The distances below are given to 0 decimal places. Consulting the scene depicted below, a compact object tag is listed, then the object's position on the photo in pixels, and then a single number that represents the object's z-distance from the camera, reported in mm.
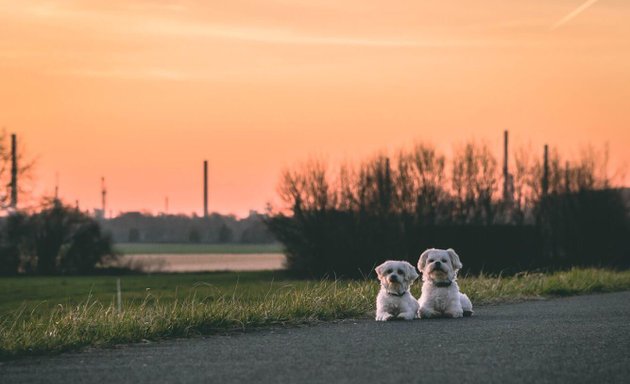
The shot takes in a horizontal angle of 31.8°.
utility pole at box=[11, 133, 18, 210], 50681
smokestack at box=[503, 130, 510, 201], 42962
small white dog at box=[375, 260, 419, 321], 13531
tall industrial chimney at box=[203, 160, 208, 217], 83875
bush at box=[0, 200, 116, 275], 56219
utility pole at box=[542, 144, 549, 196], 41312
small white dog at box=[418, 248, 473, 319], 13953
